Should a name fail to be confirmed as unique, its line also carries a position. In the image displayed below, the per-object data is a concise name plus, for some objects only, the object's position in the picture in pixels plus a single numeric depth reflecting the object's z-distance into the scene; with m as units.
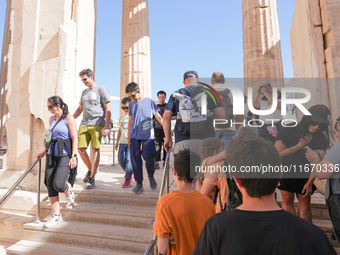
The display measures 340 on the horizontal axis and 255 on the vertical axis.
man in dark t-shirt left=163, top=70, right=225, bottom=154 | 2.73
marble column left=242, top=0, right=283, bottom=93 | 7.90
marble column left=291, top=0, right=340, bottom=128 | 4.38
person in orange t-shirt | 1.53
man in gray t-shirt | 4.01
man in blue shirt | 3.71
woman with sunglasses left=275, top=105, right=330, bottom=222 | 2.36
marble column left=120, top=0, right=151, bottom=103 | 9.09
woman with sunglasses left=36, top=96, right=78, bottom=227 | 3.26
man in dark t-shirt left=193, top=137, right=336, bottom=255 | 0.81
